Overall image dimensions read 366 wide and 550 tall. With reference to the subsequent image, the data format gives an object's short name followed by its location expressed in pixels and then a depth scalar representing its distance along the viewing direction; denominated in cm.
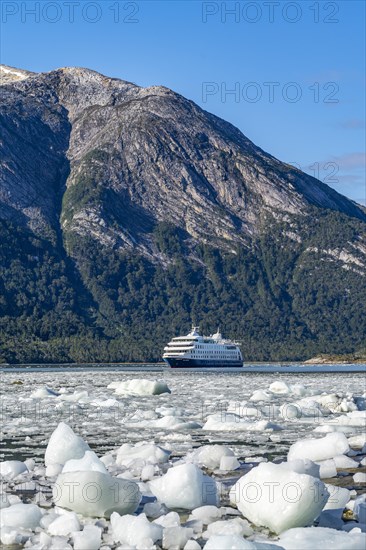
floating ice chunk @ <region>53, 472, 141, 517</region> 1259
